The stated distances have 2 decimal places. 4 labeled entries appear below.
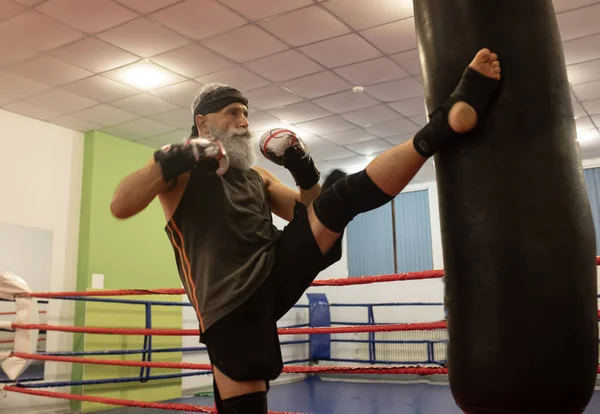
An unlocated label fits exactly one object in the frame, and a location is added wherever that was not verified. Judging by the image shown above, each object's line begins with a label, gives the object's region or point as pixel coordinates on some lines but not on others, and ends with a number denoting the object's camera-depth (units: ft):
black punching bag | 3.50
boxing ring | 8.77
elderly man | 4.29
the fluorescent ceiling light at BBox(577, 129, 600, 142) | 19.45
